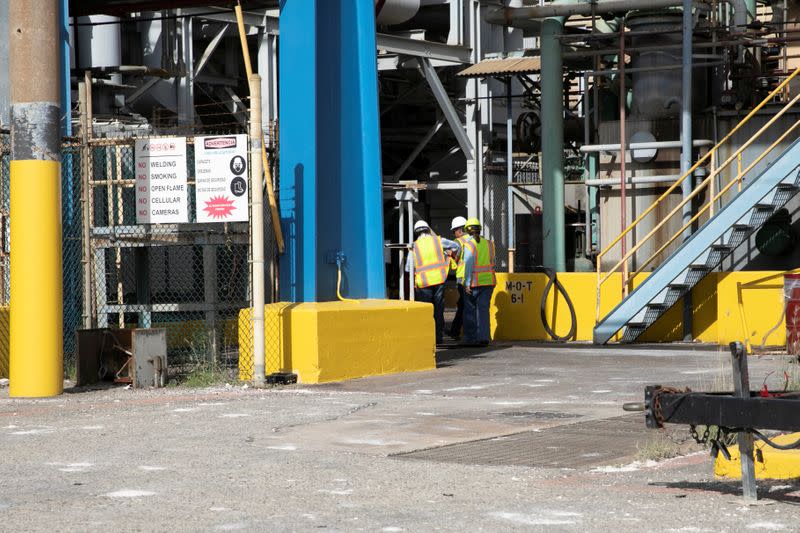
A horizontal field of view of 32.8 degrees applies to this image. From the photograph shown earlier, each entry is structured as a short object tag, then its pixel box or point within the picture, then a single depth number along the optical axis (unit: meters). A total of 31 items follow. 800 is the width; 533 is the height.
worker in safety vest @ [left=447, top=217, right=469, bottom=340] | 19.69
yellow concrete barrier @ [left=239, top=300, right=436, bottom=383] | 14.18
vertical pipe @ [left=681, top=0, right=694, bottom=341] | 19.61
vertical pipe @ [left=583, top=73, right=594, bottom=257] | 22.64
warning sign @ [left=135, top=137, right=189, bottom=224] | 14.72
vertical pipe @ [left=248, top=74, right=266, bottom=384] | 13.82
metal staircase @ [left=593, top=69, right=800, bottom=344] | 18.67
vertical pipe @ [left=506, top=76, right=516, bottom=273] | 25.92
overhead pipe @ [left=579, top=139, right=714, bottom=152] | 20.98
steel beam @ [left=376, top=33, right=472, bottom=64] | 28.45
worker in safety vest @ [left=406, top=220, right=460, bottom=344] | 19.45
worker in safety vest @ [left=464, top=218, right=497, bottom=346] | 19.56
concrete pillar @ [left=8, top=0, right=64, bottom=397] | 12.90
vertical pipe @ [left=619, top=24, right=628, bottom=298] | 20.47
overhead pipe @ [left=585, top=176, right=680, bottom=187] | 21.09
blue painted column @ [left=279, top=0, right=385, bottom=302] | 14.96
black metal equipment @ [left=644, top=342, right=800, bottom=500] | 6.90
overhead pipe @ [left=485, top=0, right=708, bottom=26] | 20.88
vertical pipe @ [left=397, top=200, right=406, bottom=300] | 21.33
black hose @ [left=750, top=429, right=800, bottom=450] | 7.19
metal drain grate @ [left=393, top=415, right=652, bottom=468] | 9.05
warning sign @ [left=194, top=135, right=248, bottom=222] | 14.20
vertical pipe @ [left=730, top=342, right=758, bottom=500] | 7.11
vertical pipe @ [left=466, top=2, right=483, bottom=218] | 30.33
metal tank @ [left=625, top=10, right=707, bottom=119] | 21.59
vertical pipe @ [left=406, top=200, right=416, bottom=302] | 20.59
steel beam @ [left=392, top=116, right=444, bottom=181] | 32.14
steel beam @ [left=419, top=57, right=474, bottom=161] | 29.72
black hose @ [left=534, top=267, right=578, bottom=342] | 20.12
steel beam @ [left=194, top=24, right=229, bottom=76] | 26.38
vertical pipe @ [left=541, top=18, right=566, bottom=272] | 21.80
